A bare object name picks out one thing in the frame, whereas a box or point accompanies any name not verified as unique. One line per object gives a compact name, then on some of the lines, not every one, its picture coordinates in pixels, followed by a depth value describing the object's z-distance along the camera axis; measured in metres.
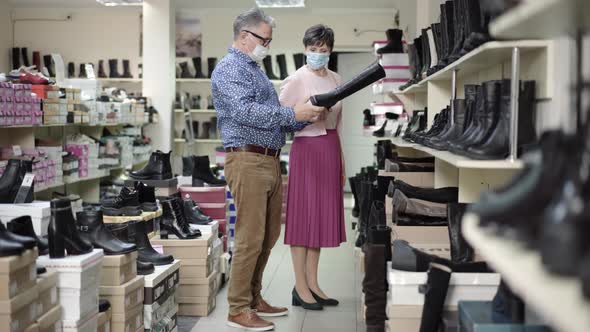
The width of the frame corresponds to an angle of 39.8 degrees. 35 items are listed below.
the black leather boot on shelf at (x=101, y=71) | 12.33
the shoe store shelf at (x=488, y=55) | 2.52
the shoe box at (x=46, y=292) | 3.01
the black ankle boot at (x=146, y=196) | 4.80
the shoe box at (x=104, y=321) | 3.47
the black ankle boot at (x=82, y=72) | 12.27
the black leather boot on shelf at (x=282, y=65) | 12.16
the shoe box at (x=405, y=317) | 2.88
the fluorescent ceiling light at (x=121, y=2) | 10.21
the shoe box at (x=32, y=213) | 3.52
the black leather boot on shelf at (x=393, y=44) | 6.80
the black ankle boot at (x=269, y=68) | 12.00
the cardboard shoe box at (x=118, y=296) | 3.60
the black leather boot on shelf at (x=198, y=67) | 12.10
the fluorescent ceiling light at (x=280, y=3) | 10.55
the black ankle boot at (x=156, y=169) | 5.68
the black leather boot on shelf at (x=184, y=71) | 12.06
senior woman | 5.04
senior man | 4.31
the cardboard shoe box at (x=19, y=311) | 2.75
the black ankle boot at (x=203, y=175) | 6.29
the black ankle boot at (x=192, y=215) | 5.36
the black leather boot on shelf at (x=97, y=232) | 3.62
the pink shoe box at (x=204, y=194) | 6.07
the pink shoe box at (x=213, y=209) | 6.06
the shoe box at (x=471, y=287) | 2.73
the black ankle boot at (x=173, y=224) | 4.88
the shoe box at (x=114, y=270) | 3.57
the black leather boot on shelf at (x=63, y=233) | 3.19
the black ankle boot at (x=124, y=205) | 4.52
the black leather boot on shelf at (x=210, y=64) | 12.15
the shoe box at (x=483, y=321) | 2.15
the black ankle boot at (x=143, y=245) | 4.13
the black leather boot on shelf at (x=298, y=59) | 11.99
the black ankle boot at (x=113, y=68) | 12.24
